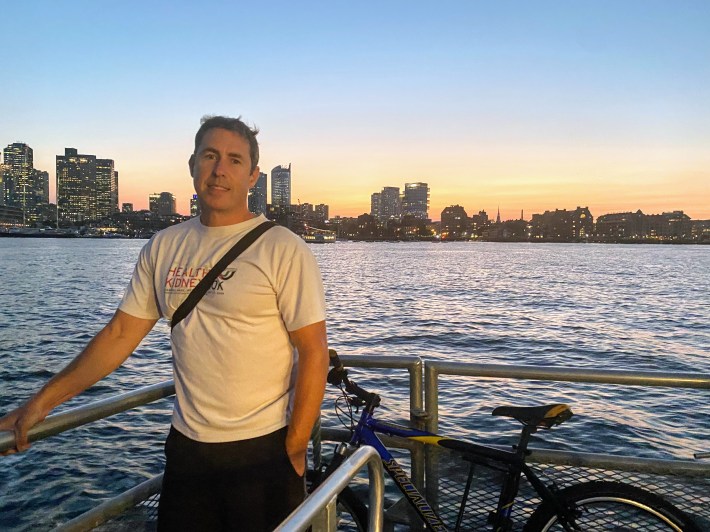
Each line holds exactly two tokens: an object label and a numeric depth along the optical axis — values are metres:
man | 2.36
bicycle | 2.85
